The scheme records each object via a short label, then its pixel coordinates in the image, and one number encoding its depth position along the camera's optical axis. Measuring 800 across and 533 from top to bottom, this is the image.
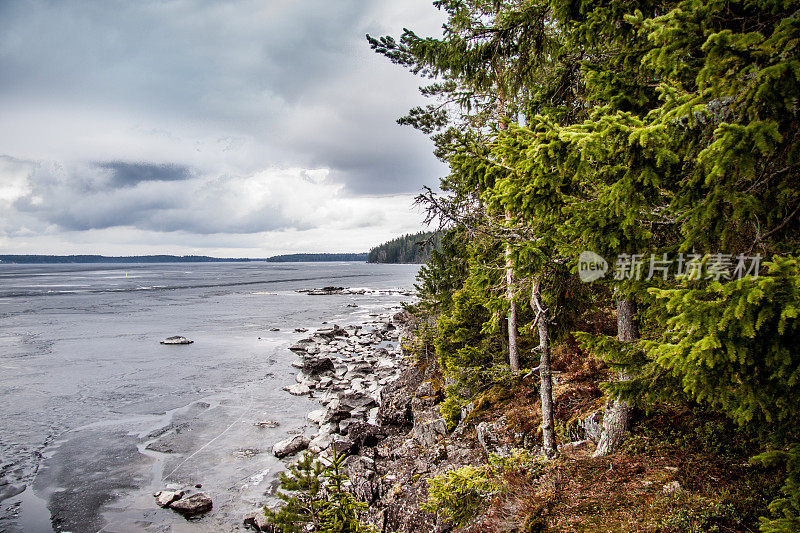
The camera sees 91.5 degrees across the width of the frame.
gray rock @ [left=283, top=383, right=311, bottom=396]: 24.17
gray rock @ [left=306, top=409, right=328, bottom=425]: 19.36
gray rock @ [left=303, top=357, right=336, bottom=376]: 27.86
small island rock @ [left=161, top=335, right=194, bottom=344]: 37.91
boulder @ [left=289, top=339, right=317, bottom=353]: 35.57
